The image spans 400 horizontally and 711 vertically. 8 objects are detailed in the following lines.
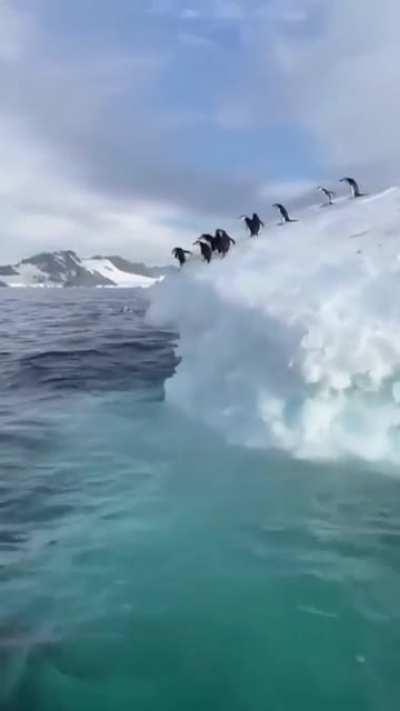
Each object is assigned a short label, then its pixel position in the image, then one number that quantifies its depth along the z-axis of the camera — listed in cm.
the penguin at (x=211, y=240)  1919
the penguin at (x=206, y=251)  1797
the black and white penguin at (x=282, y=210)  1946
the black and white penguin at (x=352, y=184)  1838
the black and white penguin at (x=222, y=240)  1894
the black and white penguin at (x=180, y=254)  2250
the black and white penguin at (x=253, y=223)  2089
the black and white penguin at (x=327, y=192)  2122
